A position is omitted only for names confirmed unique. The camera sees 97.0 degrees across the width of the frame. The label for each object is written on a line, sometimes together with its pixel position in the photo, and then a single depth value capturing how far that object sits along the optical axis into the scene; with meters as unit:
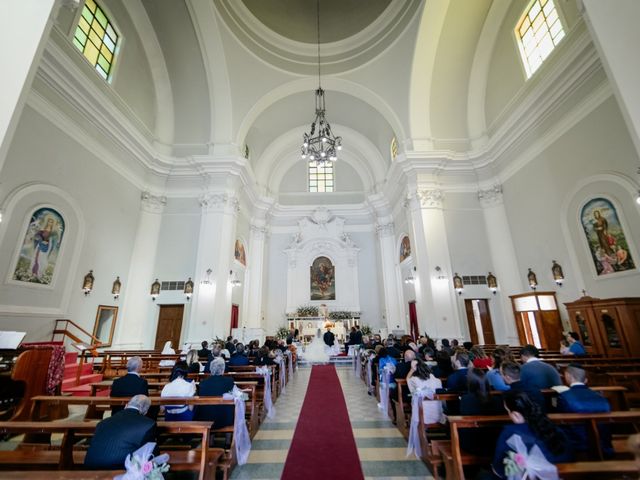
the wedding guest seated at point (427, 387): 3.16
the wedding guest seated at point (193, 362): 4.67
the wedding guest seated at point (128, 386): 3.21
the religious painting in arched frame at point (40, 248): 6.24
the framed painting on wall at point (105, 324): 8.34
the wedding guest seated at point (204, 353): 6.62
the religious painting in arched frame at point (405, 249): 12.58
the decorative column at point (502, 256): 9.33
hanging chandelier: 9.22
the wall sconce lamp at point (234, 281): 10.78
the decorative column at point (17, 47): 2.39
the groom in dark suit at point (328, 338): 11.77
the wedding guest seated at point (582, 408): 2.23
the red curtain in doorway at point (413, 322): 11.87
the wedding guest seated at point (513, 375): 2.52
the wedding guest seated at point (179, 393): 3.14
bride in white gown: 11.07
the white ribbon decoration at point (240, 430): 3.14
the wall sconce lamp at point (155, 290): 9.92
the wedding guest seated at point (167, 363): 6.16
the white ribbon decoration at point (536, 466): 1.59
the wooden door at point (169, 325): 9.77
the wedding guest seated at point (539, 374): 3.31
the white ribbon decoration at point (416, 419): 3.22
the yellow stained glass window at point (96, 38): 7.73
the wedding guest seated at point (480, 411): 2.41
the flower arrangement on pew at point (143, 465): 1.68
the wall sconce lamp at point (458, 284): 9.78
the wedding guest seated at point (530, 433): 1.72
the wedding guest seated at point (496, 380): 3.30
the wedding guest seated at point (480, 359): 4.22
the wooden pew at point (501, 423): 2.13
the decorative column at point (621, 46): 2.87
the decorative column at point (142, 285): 9.24
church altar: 14.02
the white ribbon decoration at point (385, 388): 4.73
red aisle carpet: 2.91
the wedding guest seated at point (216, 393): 3.12
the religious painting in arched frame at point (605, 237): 6.19
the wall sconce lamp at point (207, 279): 9.72
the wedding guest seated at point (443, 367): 4.33
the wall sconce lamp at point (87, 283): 7.73
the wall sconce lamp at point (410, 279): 10.70
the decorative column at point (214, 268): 9.41
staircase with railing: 5.82
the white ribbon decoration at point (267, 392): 4.75
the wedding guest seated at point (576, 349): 5.51
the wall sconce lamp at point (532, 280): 8.62
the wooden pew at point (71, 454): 2.21
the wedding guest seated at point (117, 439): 1.83
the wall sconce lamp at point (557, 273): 7.68
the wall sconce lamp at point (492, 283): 9.74
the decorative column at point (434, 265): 9.28
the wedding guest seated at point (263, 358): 5.49
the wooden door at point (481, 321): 9.49
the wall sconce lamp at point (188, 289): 9.88
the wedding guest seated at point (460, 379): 3.32
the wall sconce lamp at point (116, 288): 8.89
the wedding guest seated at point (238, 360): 5.54
